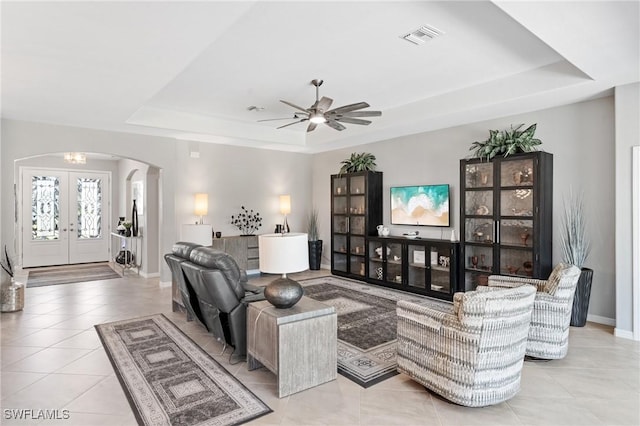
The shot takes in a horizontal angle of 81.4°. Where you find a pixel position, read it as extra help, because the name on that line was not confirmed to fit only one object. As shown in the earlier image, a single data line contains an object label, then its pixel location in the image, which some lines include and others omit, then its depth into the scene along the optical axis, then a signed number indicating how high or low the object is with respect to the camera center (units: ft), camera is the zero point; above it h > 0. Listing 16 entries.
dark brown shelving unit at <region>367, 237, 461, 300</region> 18.34 -3.06
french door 28.99 -0.46
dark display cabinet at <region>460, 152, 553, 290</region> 15.38 -0.39
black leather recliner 10.57 -2.49
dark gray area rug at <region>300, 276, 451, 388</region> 10.71 -4.57
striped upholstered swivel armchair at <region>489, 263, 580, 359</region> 10.93 -3.27
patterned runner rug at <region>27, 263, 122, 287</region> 23.54 -4.43
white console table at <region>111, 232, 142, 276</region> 26.99 -2.84
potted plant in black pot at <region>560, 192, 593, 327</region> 14.07 -1.60
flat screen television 20.11 +0.17
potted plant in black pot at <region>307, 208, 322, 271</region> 27.09 -2.85
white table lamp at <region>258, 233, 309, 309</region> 9.37 -1.33
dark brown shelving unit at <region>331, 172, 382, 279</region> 23.07 -0.59
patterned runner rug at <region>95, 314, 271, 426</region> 8.33 -4.57
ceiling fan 13.84 +3.73
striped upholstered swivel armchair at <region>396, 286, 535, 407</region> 8.20 -3.18
